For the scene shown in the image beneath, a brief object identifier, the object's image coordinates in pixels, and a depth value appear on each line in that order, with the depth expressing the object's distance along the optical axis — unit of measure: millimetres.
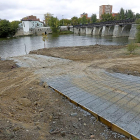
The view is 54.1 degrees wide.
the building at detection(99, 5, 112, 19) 156500
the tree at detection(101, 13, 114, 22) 76625
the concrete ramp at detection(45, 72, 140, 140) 3744
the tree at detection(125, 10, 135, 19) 77562
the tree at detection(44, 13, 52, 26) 90938
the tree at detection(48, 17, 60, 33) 70750
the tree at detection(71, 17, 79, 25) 97562
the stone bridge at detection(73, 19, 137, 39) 39316
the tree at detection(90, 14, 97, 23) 91312
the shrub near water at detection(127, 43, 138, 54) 14131
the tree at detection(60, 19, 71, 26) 96438
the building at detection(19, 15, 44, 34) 66706
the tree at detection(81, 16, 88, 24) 91488
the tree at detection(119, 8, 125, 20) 78025
